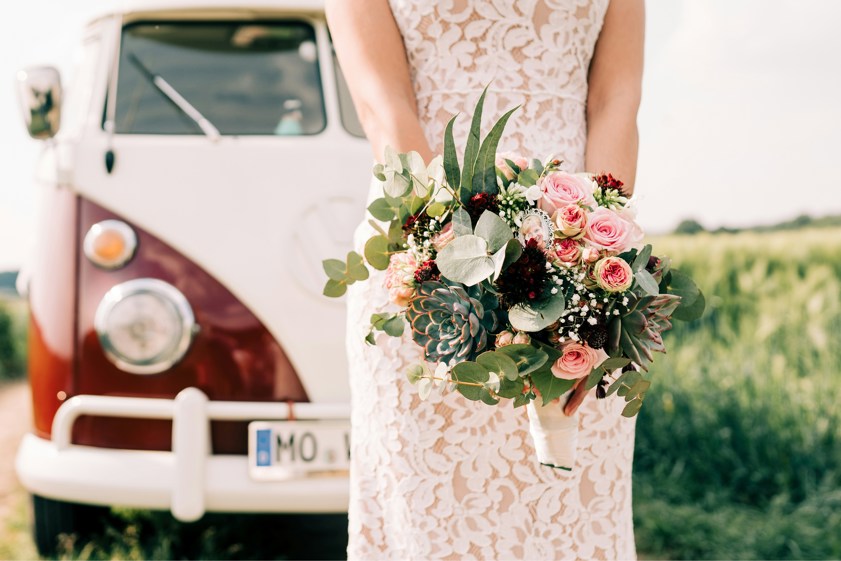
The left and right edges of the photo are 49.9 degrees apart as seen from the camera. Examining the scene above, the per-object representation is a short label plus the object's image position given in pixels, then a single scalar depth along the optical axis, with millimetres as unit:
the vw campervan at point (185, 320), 2775
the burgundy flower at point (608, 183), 1419
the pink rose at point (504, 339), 1315
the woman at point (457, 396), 1697
